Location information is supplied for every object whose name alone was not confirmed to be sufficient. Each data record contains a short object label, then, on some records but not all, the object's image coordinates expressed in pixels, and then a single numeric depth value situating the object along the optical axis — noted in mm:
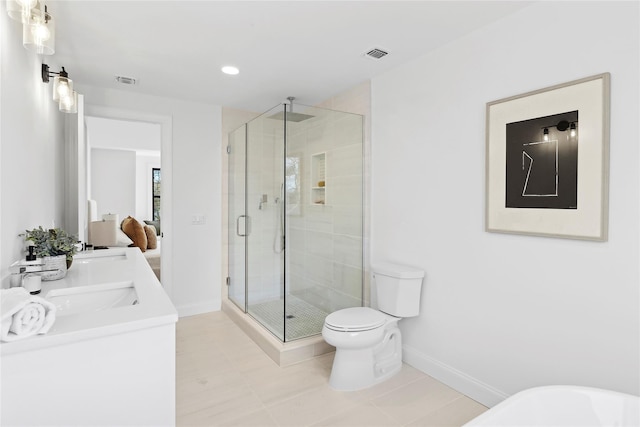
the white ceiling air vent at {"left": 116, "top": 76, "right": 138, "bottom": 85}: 2977
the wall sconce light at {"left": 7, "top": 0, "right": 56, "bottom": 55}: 1312
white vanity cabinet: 955
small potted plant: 1653
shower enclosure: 2973
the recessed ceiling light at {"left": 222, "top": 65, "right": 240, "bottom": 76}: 2725
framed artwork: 1606
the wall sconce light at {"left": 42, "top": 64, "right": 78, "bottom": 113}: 1923
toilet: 2279
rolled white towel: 938
